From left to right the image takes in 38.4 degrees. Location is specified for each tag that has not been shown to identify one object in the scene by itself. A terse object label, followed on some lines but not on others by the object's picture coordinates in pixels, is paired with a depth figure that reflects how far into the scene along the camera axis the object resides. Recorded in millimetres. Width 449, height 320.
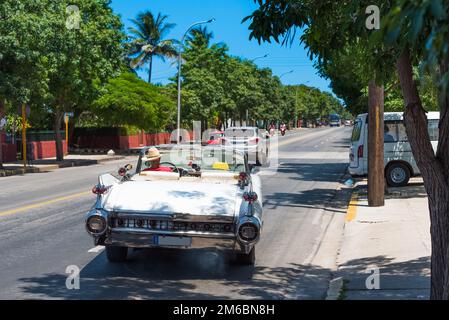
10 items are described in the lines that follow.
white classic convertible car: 7379
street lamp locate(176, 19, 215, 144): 41119
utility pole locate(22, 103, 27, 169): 26938
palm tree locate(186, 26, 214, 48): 62419
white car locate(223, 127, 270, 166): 28828
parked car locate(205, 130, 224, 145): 32750
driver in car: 9289
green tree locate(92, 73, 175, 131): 39812
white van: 19047
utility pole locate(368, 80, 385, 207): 13828
